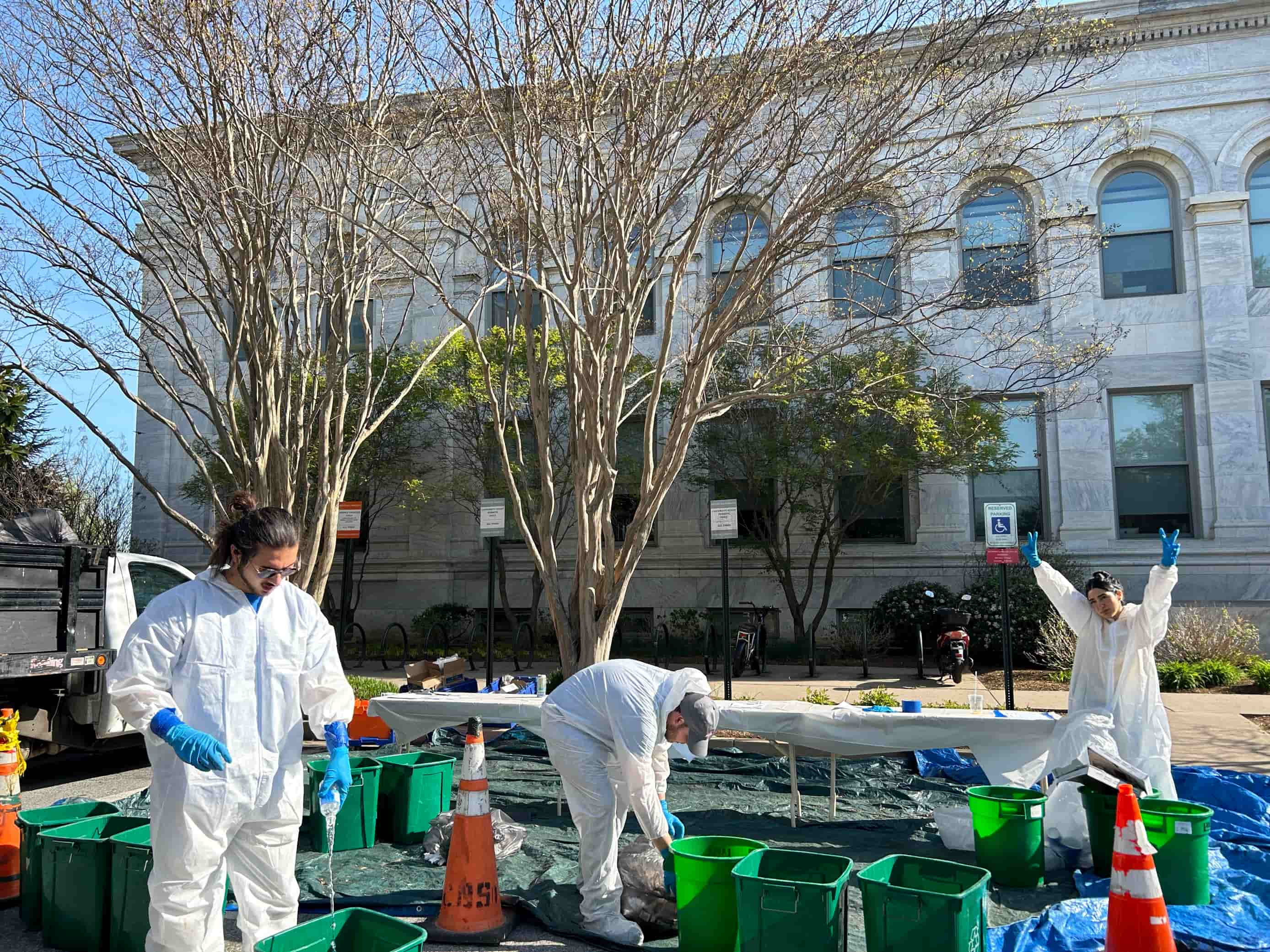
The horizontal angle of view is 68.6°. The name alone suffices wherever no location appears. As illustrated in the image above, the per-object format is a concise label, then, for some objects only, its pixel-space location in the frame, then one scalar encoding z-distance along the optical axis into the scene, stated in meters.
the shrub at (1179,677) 12.00
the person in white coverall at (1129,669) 6.07
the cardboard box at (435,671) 9.52
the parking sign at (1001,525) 10.40
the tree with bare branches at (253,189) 9.23
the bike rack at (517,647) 15.05
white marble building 16.52
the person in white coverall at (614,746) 4.48
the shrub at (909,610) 15.77
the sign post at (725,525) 10.98
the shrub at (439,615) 18.16
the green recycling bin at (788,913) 3.80
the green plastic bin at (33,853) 4.77
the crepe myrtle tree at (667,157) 8.20
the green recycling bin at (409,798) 6.34
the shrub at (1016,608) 14.68
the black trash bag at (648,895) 4.75
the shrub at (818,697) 10.36
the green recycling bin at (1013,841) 5.29
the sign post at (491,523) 11.73
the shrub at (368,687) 11.65
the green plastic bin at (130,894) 4.29
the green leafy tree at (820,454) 15.34
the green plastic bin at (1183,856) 4.85
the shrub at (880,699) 8.12
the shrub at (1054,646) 13.51
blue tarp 4.36
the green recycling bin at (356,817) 6.06
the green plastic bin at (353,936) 3.10
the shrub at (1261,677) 11.77
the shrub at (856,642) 16.14
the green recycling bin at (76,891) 4.43
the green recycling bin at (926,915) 3.70
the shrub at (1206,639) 12.89
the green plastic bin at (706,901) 4.20
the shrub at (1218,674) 12.09
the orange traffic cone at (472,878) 4.71
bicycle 14.48
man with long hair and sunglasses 3.57
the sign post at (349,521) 12.01
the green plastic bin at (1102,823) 5.43
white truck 7.18
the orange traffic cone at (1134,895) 3.80
